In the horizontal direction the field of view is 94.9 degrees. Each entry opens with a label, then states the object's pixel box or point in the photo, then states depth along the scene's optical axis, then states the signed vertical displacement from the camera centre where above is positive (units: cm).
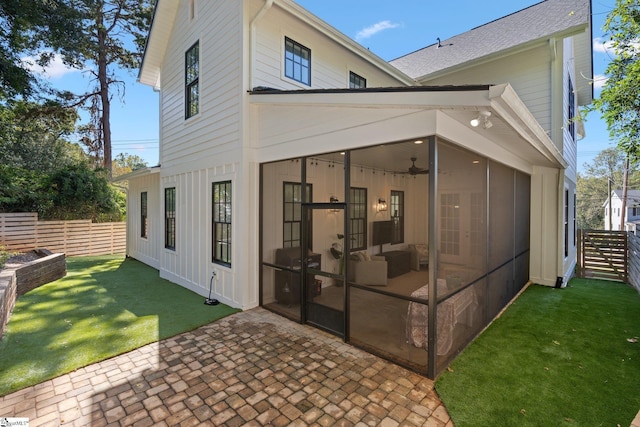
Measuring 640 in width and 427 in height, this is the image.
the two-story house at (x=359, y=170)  362 +71
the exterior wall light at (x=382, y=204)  608 +13
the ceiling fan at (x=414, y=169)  465 +71
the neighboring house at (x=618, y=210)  2711 +4
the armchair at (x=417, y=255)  443 -79
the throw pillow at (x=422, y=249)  425 -60
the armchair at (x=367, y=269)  424 -95
